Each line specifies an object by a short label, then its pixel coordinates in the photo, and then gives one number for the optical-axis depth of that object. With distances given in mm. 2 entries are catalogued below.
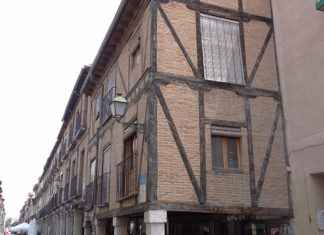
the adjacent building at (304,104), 8477
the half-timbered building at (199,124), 8438
